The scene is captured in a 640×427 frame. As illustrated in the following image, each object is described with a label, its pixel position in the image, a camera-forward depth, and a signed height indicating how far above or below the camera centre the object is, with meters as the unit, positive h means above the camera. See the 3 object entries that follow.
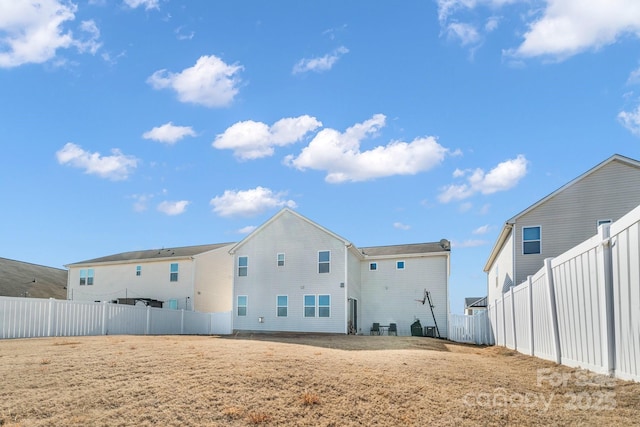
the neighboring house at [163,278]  34.44 +0.19
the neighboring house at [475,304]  40.11 -1.96
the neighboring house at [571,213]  19.95 +2.62
